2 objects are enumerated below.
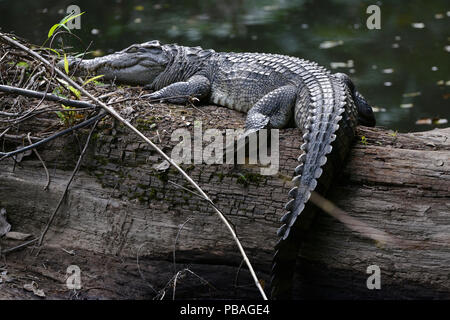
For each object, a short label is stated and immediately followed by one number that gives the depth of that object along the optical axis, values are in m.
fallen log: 3.00
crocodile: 2.93
